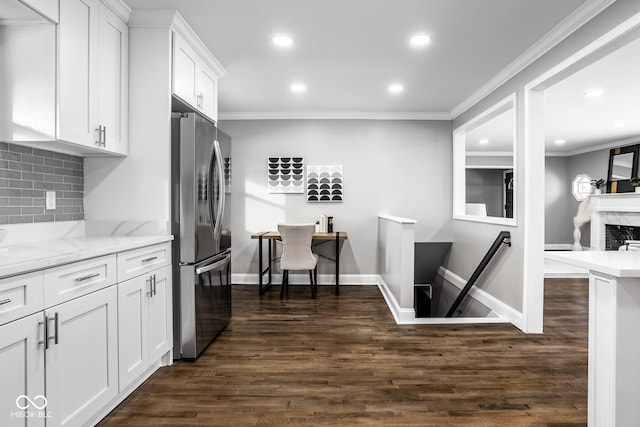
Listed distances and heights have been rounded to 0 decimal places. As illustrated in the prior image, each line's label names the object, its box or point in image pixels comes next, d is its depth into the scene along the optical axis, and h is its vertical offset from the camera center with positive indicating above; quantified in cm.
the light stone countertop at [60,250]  133 -19
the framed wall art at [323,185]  524 +38
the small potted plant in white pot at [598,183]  770 +63
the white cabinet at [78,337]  131 -58
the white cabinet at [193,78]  269 +110
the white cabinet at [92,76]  195 +81
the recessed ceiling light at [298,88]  401 +141
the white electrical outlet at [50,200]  223 +6
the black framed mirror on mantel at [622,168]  723 +93
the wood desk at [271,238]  455 -34
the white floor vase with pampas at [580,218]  846 -14
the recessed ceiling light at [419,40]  288 +140
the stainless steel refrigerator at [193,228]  259 -13
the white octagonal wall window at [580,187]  890 +64
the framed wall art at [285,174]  521 +54
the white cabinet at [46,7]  175 +101
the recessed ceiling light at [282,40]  288 +140
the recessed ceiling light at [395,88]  404 +142
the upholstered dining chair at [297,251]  431 -48
